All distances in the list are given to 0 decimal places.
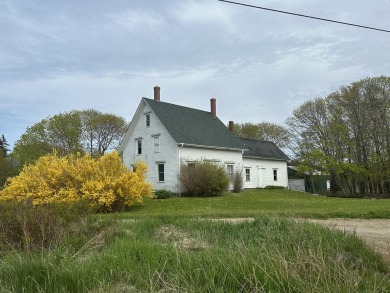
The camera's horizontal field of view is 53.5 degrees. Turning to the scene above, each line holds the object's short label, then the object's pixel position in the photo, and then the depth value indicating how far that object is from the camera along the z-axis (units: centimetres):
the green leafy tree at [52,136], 4666
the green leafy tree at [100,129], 5141
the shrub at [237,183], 3098
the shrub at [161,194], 2666
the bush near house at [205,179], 2639
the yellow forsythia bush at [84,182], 1869
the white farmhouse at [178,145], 3017
